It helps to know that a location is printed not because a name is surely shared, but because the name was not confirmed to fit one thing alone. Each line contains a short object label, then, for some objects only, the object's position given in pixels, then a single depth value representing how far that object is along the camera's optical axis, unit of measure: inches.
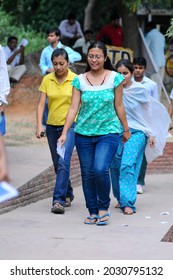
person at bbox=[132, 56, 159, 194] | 418.3
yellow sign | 745.6
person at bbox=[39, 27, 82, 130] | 519.8
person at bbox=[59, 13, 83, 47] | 824.3
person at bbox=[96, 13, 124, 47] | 778.8
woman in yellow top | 380.8
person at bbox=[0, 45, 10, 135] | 374.9
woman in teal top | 345.7
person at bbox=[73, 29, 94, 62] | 789.2
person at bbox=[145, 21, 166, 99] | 775.7
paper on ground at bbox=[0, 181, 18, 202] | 225.5
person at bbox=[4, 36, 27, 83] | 746.8
